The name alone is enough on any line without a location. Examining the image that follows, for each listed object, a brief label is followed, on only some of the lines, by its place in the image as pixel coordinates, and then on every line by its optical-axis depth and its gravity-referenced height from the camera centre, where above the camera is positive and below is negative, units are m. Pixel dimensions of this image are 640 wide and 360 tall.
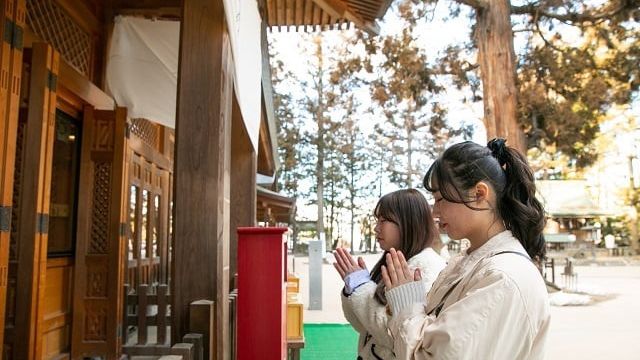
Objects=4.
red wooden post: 2.33 -0.26
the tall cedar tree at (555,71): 10.43 +3.76
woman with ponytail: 1.11 -0.09
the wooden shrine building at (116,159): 2.39 +0.60
